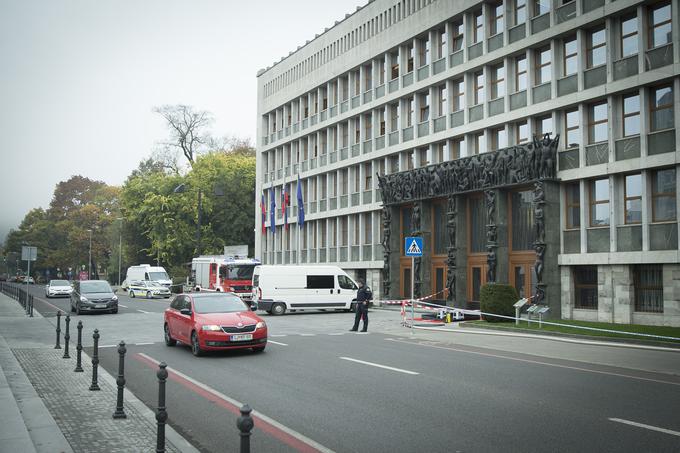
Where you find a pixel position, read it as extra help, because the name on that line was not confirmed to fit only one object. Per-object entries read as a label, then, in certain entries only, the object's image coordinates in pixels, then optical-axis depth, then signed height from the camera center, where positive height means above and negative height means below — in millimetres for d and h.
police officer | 23359 -1437
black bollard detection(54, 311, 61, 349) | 16462 -1805
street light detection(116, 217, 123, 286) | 81812 +2214
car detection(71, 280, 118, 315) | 31891 -1720
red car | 15758 -1484
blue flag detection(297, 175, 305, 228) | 51125 +4080
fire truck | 42594 -774
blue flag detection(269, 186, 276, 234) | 56359 +3943
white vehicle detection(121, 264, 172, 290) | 56138 -1043
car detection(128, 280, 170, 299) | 54062 -2249
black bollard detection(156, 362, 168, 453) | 6887 -1666
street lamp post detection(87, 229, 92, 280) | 99025 -49
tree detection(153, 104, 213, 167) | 74188 +14485
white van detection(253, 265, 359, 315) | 33219 -1300
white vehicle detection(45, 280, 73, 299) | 52781 -2141
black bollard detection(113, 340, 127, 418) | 9016 -1733
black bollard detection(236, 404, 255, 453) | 4879 -1186
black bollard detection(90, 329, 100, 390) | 11122 -1786
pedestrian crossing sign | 23938 +587
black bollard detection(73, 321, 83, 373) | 13289 -1969
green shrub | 25922 -1460
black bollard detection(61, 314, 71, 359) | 15373 -2017
